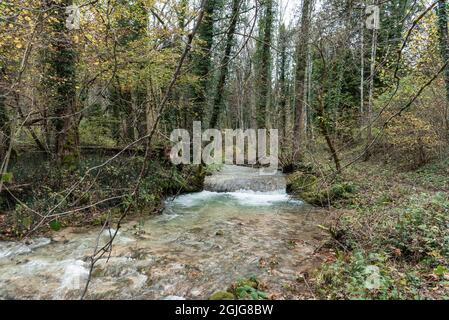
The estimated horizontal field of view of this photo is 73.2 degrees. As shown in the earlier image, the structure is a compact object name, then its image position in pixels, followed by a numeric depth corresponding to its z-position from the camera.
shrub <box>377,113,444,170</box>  11.12
